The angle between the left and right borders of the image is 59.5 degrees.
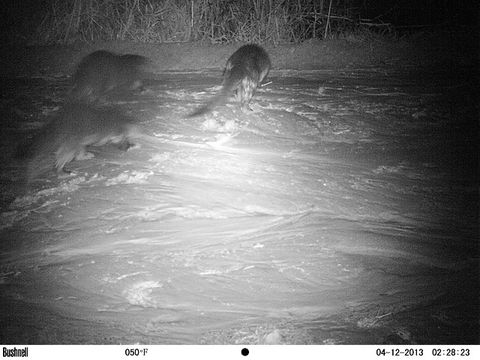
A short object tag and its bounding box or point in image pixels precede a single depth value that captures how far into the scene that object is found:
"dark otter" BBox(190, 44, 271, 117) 5.48
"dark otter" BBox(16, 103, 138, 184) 4.23
